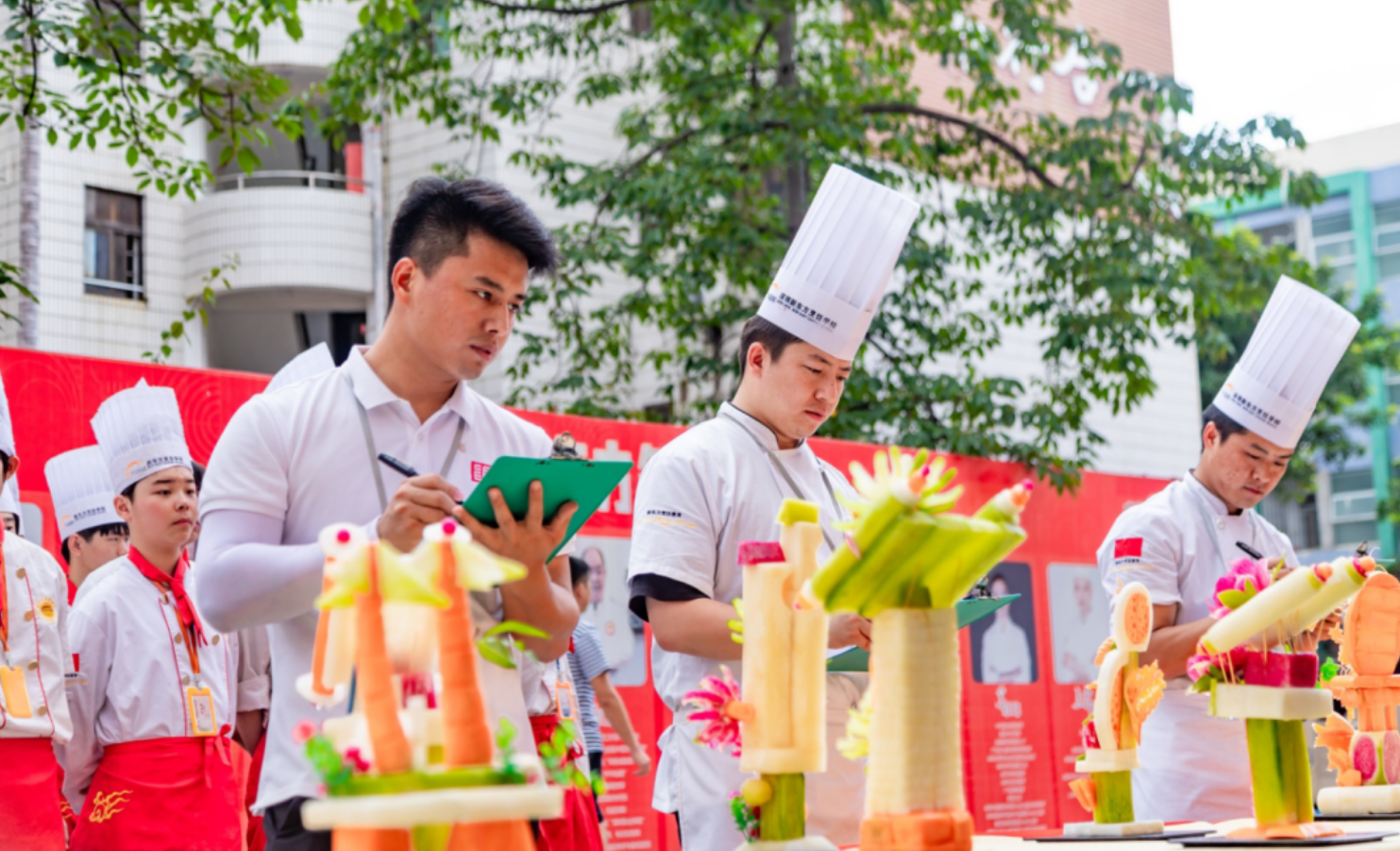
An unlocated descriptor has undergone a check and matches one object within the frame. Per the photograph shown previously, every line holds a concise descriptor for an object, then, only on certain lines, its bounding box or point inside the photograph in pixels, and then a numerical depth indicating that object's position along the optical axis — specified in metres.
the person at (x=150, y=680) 3.43
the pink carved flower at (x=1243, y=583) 2.12
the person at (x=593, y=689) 5.16
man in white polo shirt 1.89
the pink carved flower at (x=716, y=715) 1.66
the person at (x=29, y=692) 2.93
